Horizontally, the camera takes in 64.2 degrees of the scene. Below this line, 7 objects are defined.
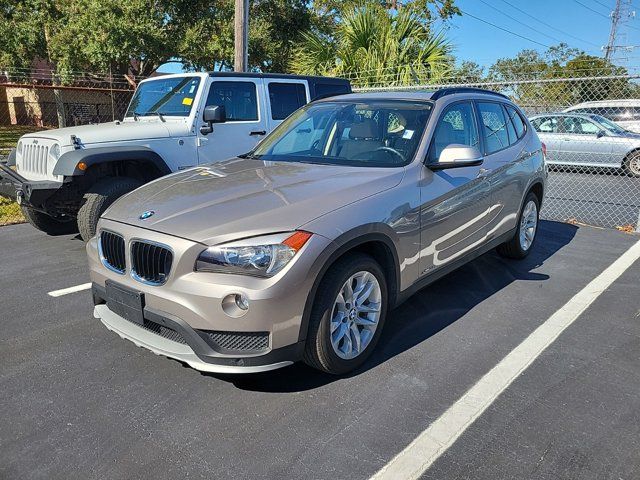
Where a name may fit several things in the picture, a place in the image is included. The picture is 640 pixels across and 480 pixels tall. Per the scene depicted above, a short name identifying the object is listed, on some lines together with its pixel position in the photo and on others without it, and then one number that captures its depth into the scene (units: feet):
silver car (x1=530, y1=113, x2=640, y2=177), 39.55
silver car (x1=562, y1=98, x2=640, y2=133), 42.50
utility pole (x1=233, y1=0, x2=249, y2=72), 31.91
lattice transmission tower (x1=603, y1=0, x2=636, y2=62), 161.64
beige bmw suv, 8.74
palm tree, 38.55
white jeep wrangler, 17.37
